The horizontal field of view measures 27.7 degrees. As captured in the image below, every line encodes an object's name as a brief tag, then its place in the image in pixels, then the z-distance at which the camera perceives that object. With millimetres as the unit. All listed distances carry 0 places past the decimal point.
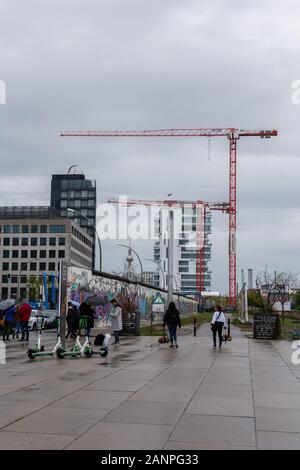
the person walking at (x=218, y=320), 20047
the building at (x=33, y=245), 136375
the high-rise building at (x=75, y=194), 178000
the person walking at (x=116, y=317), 20531
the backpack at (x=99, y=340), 18156
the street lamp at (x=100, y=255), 43016
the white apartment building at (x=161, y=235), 158075
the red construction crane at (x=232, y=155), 120688
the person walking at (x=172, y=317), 20062
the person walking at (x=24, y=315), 22562
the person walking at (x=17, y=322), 23609
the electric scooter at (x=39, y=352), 15594
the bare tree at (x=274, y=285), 31858
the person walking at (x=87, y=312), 19934
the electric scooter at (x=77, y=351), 15938
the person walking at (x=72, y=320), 24797
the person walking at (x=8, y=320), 22688
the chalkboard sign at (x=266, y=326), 26531
